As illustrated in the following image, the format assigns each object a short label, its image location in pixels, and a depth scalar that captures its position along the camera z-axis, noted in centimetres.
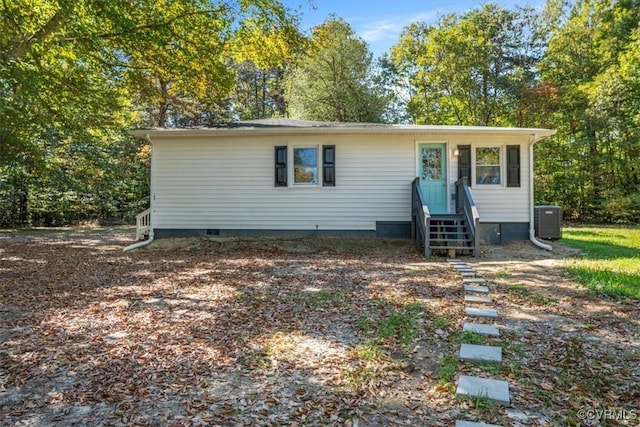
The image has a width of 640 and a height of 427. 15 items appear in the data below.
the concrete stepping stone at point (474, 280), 524
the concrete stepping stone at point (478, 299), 428
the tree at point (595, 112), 1589
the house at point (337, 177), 921
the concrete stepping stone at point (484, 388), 226
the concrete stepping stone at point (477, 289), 473
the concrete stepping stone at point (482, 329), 329
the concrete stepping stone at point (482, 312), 379
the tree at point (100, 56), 731
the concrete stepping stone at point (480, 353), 278
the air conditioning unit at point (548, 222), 957
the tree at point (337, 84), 1839
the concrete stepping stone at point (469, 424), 201
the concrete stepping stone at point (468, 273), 564
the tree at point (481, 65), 1778
